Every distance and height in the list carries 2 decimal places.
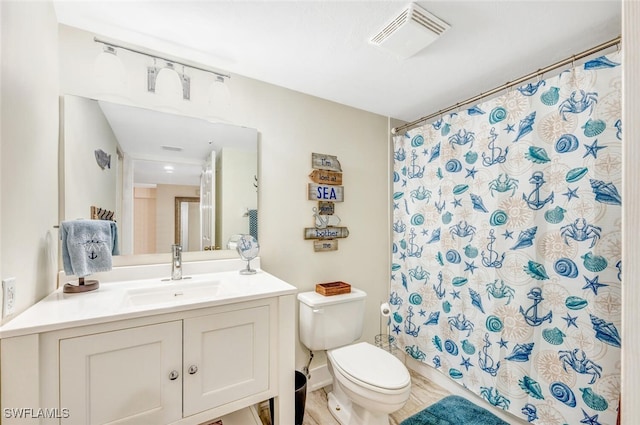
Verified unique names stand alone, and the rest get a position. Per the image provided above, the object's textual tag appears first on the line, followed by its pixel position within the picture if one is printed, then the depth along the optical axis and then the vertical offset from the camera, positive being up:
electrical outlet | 0.86 -0.27
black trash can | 1.61 -1.12
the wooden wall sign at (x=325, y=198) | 2.09 +0.11
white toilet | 1.41 -0.87
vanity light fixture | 1.46 +0.83
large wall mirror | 1.39 +0.22
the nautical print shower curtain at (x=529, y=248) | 1.27 -0.21
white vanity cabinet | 0.87 -0.58
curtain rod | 1.28 +0.76
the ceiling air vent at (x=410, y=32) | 1.27 +0.90
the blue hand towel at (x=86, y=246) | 1.18 -0.15
